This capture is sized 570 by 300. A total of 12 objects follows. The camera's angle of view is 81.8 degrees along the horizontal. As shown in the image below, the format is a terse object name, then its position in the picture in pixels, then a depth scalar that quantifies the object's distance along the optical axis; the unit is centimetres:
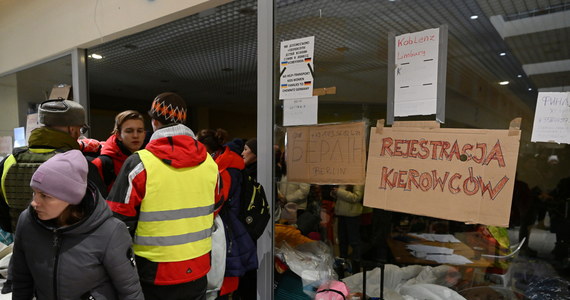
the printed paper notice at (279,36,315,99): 174
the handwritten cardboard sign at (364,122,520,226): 127
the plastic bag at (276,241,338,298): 169
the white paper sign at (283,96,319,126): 175
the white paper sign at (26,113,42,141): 329
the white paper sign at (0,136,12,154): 380
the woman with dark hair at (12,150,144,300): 105
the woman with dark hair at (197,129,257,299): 159
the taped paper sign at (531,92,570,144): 116
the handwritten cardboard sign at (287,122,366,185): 162
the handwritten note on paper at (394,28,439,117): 138
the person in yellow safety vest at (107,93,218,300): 124
